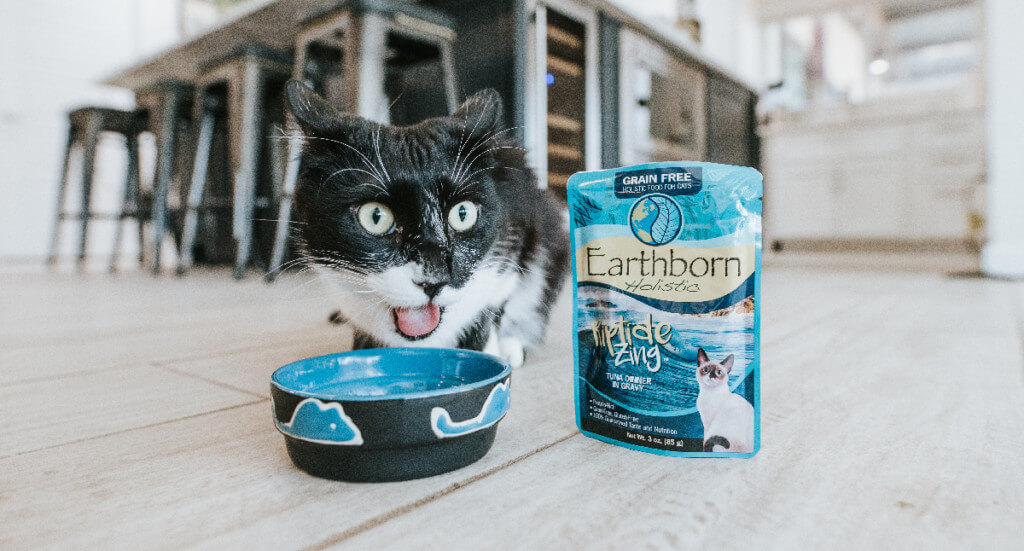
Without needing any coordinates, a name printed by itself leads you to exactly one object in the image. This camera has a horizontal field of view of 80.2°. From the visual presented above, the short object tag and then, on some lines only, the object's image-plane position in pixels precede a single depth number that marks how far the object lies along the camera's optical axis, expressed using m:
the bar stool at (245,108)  2.27
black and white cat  0.62
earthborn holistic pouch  0.47
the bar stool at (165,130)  2.78
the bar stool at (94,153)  3.11
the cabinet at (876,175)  4.39
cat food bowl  0.42
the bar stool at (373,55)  1.75
